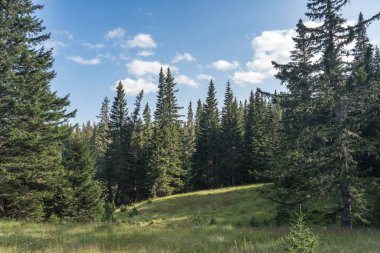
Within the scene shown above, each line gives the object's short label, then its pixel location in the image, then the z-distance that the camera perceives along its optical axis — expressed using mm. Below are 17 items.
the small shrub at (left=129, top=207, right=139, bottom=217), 41350
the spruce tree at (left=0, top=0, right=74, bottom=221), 22859
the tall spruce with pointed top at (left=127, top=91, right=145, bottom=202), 65625
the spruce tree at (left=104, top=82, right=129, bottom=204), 63625
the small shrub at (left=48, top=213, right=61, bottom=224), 26031
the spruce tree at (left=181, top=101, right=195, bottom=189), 68188
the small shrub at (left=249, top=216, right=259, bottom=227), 26644
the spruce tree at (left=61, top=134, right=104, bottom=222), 31916
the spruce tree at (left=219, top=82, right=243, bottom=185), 68475
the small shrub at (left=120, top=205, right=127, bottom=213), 46244
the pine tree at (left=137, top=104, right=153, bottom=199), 63750
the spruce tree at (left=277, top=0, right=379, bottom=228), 16047
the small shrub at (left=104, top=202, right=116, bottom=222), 36850
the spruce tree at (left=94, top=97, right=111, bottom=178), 65438
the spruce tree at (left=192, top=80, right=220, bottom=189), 71438
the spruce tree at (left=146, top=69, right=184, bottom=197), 60781
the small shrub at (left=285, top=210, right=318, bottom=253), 6438
